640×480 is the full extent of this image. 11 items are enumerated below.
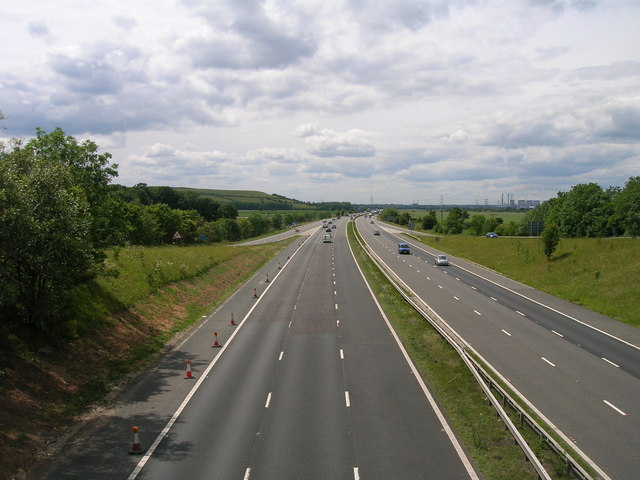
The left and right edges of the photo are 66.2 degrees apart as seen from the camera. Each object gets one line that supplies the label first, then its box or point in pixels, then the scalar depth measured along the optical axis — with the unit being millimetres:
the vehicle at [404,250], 71462
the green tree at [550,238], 47156
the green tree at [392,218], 190125
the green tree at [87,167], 24125
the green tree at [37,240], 15656
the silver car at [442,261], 58562
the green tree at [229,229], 113375
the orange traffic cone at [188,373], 19359
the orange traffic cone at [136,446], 13078
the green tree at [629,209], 67375
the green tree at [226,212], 167875
